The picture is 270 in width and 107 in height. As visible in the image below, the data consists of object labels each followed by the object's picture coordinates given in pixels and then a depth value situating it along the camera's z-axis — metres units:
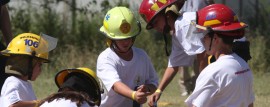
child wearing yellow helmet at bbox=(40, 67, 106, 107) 9.69
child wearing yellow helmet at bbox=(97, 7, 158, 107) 13.00
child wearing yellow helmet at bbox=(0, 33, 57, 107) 12.30
